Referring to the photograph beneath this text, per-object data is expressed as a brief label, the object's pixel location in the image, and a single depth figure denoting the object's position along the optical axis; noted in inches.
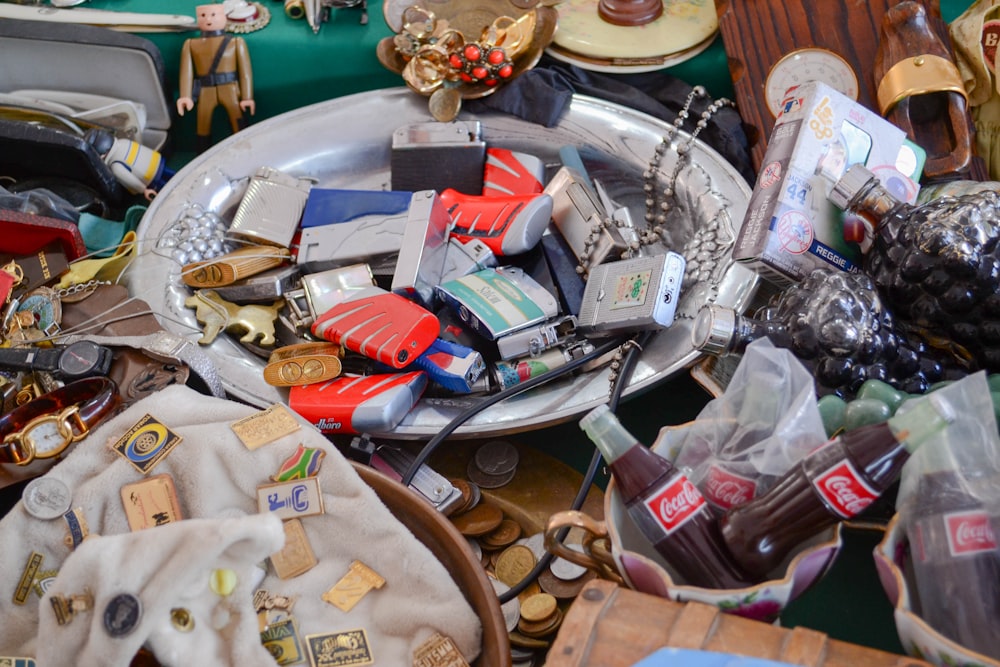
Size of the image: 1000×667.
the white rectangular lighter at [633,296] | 40.6
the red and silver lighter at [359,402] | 40.6
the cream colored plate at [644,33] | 55.1
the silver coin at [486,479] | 43.4
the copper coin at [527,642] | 37.2
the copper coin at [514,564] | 39.6
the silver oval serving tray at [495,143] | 41.7
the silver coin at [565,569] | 38.6
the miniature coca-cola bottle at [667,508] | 26.3
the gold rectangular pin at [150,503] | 33.5
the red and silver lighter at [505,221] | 47.3
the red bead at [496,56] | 53.4
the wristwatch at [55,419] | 35.4
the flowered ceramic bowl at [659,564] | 24.7
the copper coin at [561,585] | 38.1
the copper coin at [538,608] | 37.0
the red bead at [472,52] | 53.2
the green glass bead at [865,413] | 28.6
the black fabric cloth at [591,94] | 52.9
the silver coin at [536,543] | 40.5
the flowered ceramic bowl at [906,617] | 21.8
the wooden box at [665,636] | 22.8
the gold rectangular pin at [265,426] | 35.2
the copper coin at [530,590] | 38.5
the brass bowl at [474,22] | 55.2
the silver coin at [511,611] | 38.2
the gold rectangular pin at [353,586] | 33.3
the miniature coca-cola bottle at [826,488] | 24.1
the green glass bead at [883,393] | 30.1
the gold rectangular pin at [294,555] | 33.7
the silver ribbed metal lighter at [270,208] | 50.8
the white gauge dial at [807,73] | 48.8
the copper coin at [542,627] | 37.0
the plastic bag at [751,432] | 27.3
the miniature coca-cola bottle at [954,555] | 23.8
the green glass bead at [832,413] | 29.5
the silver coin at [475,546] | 41.3
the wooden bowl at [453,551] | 30.7
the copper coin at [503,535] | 41.1
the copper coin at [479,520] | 41.1
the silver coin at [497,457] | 43.8
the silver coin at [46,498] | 32.9
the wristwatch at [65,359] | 39.6
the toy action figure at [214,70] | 58.8
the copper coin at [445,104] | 54.6
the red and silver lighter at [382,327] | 41.8
